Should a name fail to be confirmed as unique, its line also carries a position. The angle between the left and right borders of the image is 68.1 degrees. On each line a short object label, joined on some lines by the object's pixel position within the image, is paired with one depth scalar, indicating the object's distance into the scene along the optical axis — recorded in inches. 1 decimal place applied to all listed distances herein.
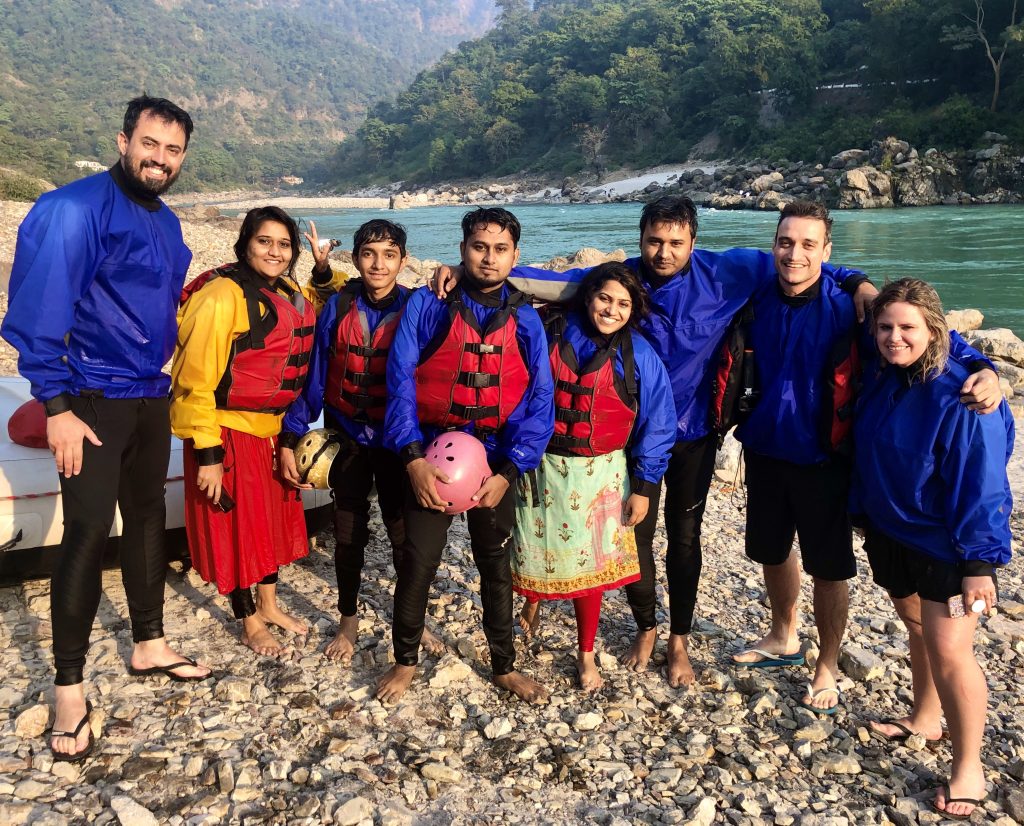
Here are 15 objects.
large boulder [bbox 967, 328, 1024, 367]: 411.2
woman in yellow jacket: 119.2
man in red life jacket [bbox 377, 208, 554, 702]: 115.6
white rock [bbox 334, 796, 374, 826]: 94.1
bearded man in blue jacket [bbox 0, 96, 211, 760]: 96.3
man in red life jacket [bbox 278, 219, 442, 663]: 124.4
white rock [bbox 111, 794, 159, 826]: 91.2
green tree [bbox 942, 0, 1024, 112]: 1699.1
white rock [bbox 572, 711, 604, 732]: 117.1
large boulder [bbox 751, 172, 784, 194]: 1729.8
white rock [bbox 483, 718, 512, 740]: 114.3
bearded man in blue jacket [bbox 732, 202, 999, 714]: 113.9
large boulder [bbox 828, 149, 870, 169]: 1707.7
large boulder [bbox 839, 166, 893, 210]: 1505.9
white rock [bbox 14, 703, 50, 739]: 106.4
